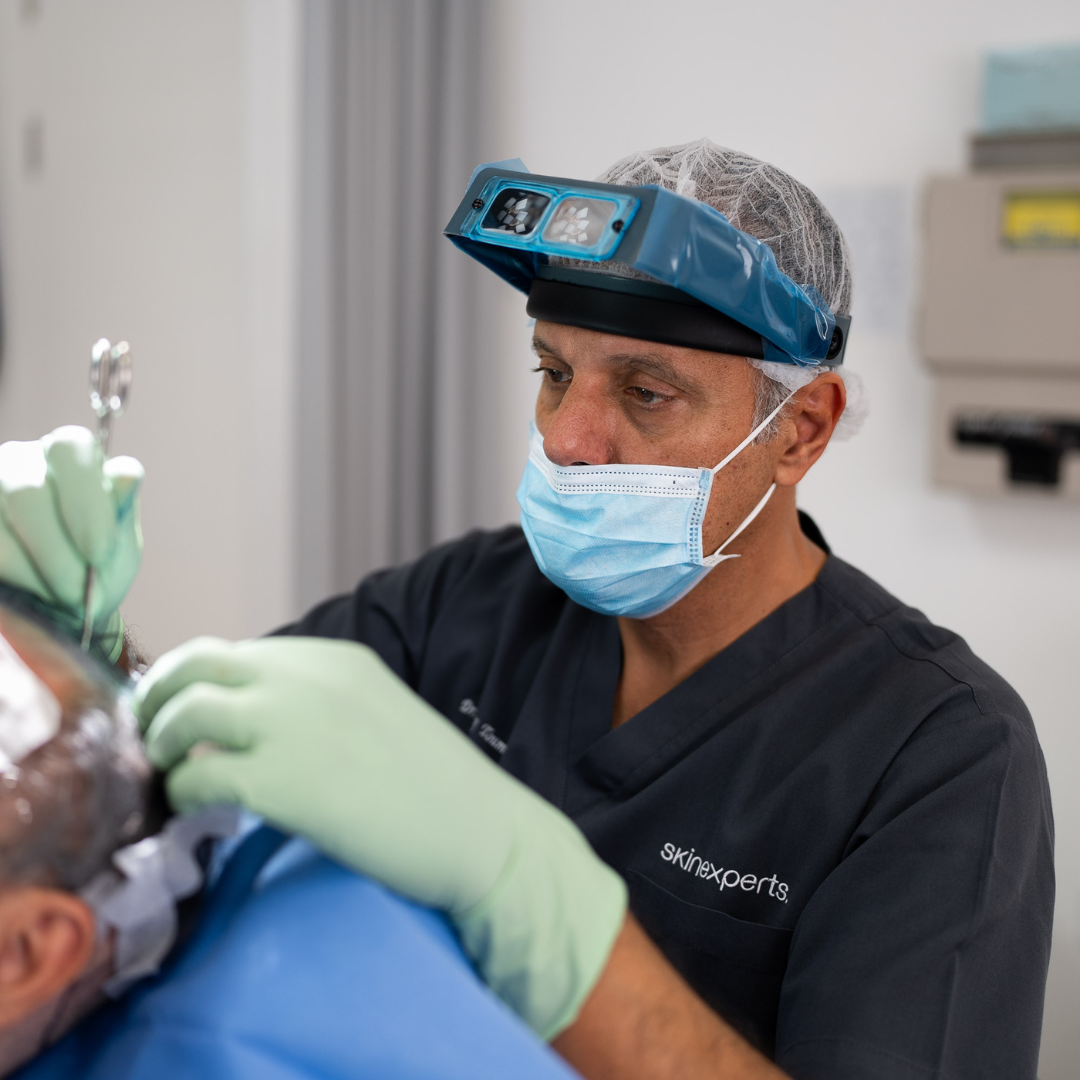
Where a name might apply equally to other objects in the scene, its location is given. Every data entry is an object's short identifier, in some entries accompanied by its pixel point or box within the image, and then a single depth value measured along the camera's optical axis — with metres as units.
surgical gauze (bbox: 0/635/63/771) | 0.59
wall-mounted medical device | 1.88
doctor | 0.67
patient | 0.59
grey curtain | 2.40
